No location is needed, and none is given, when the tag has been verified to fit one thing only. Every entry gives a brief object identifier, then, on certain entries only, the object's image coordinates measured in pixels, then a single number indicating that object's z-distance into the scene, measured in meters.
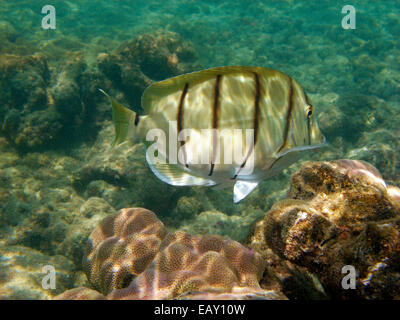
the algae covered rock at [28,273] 2.85
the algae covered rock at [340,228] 1.38
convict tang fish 1.45
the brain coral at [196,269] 1.87
